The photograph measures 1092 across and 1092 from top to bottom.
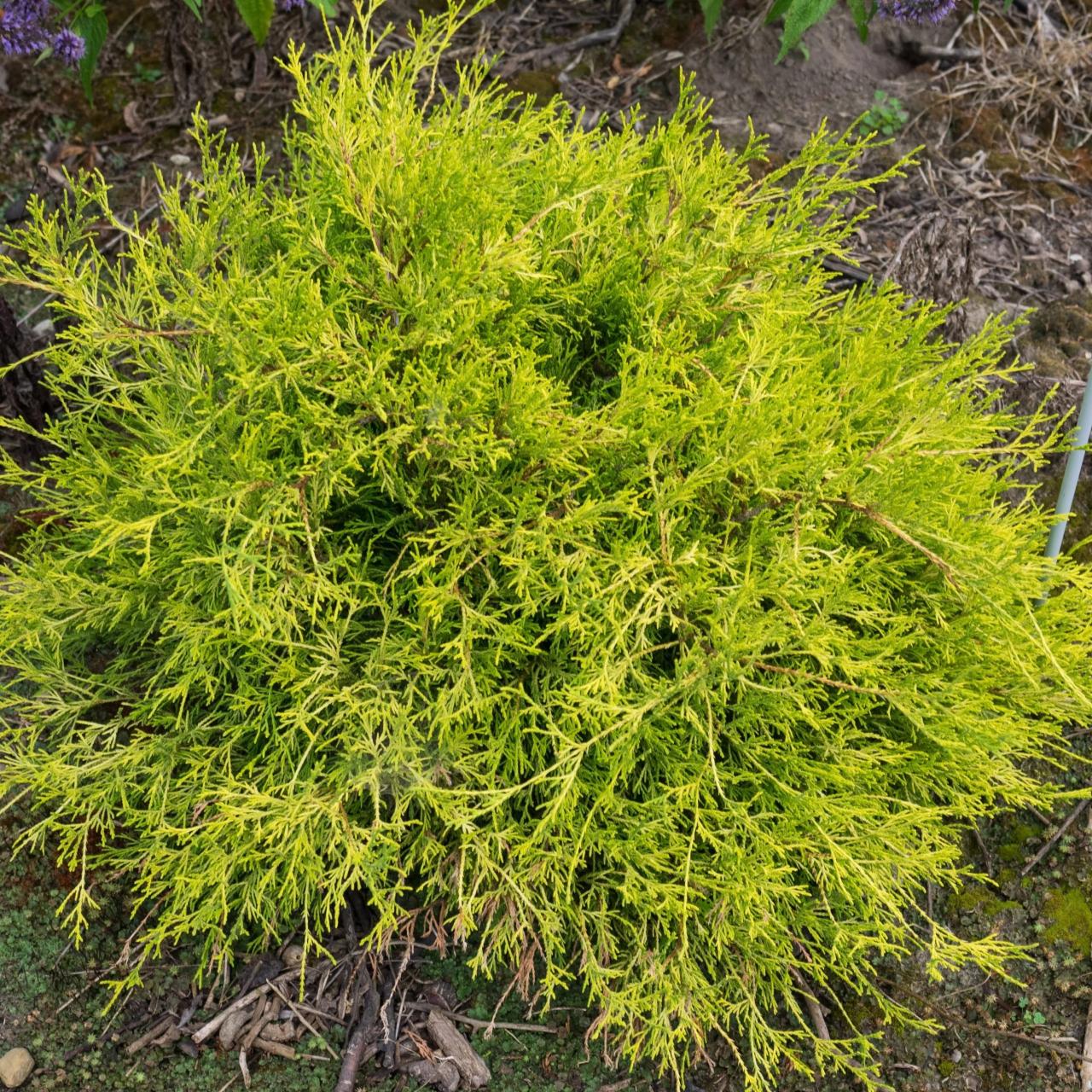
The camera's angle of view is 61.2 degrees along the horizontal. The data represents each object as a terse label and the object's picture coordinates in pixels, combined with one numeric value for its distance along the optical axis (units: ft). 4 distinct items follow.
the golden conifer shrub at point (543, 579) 6.83
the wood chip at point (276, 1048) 8.04
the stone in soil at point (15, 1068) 7.63
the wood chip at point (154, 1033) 7.97
